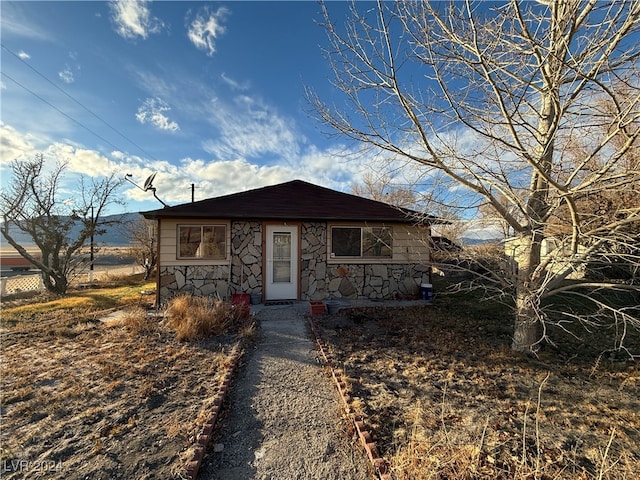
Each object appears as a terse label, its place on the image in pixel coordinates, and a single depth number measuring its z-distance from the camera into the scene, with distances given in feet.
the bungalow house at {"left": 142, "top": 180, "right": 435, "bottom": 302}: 25.27
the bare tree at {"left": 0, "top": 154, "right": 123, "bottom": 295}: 41.32
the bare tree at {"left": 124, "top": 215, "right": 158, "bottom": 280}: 55.31
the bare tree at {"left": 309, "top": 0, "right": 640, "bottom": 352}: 10.36
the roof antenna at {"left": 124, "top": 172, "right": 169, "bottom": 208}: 31.91
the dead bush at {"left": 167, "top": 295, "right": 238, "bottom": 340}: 17.12
